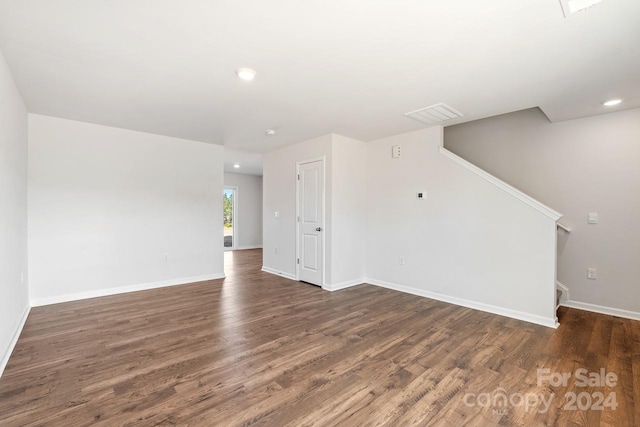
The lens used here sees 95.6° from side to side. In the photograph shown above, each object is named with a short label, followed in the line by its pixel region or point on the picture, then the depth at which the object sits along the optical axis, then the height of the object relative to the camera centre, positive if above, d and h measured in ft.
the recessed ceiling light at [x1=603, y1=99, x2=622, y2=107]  10.35 +4.03
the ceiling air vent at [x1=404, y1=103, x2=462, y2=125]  11.33 +4.10
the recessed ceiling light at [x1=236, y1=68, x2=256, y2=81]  8.30 +4.07
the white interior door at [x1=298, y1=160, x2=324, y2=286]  15.69 -0.45
